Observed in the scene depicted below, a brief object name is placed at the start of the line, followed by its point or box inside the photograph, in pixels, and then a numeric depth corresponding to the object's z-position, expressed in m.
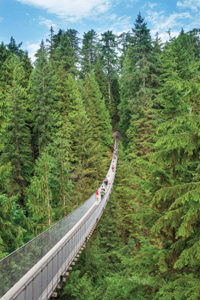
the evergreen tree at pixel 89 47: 52.77
